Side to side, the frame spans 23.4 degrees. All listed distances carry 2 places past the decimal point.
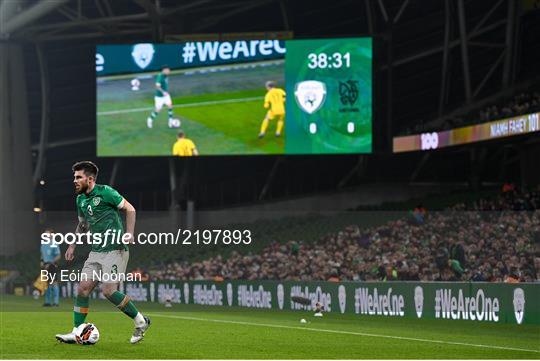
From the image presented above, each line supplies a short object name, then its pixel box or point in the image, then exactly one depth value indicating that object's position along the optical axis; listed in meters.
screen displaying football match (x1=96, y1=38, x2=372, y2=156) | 49.66
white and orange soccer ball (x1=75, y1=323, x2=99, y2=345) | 16.38
